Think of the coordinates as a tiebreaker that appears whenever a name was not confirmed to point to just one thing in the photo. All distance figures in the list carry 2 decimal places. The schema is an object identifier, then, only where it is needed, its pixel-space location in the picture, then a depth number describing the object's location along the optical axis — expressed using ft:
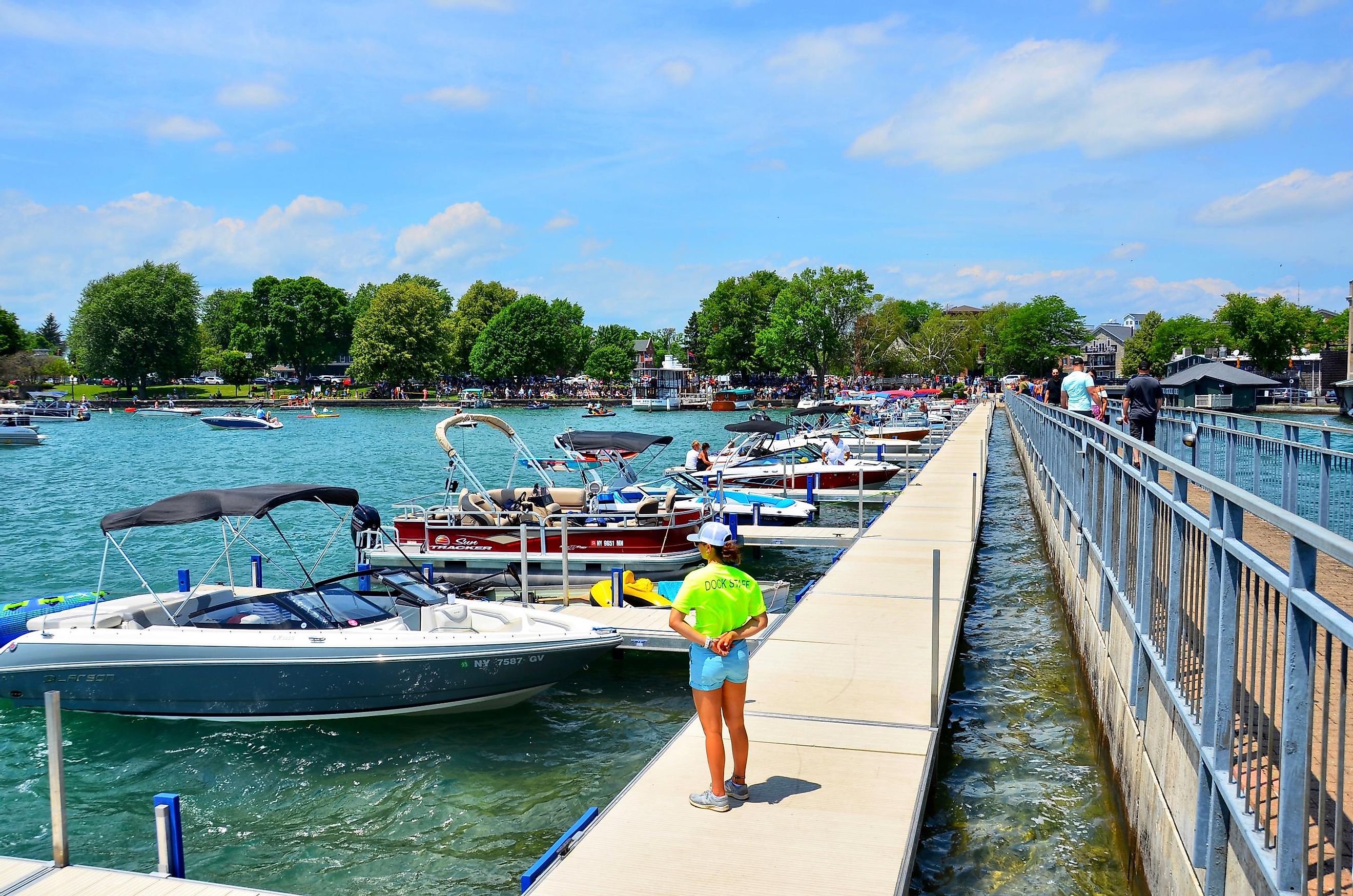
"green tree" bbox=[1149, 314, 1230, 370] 413.39
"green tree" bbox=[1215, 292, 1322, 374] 379.14
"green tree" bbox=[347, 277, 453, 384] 418.51
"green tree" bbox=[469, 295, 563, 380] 444.96
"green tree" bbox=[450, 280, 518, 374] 479.82
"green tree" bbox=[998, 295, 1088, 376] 483.51
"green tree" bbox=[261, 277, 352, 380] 448.65
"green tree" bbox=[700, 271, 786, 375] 451.12
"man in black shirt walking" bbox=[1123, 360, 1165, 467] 55.16
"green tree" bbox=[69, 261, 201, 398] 377.71
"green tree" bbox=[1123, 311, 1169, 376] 458.50
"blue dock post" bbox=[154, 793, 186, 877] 21.62
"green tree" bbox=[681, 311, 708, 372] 507.30
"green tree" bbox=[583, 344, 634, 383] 518.78
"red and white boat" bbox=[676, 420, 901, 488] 98.68
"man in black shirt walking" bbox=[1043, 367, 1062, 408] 86.43
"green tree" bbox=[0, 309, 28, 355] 397.19
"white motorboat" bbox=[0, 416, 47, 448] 229.45
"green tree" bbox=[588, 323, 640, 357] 630.74
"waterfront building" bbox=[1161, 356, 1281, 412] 96.17
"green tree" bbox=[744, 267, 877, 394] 405.59
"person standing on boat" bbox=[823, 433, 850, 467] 103.35
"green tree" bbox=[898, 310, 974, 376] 478.59
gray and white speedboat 38.17
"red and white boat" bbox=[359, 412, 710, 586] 66.13
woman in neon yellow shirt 21.57
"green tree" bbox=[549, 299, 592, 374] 459.32
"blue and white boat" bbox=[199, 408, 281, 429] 293.23
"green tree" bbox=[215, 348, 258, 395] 465.88
